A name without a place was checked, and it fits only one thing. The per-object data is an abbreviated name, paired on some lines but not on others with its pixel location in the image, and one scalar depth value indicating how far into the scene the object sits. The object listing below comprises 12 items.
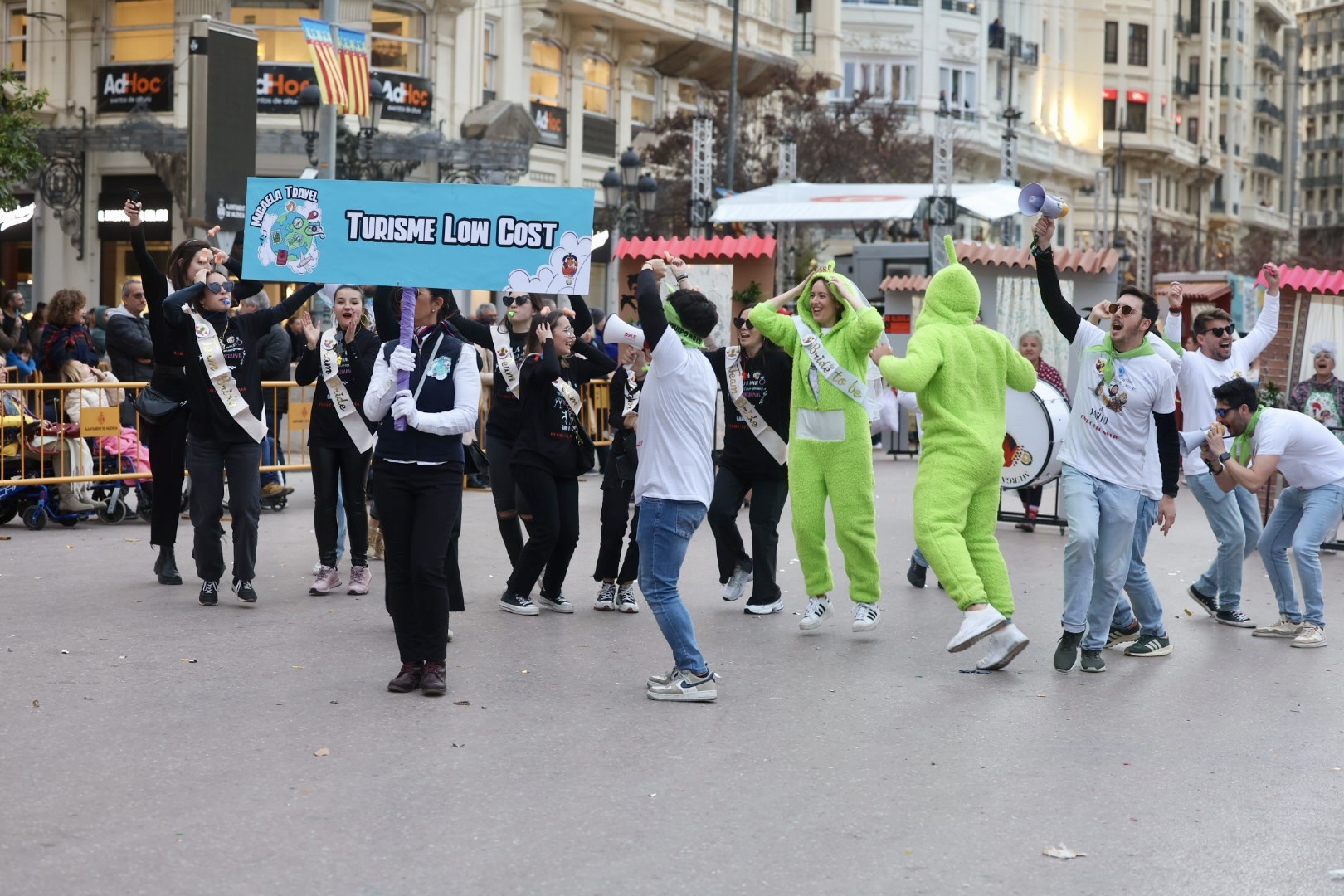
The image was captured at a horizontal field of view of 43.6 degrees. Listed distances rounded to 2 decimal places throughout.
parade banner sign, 7.54
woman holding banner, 7.08
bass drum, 13.16
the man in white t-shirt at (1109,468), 7.95
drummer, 13.99
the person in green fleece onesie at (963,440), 7.82
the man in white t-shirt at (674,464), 7.07
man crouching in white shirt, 9.08
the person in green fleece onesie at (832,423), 8.58
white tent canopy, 22.86
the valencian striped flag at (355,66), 20.08
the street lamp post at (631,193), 25.92
